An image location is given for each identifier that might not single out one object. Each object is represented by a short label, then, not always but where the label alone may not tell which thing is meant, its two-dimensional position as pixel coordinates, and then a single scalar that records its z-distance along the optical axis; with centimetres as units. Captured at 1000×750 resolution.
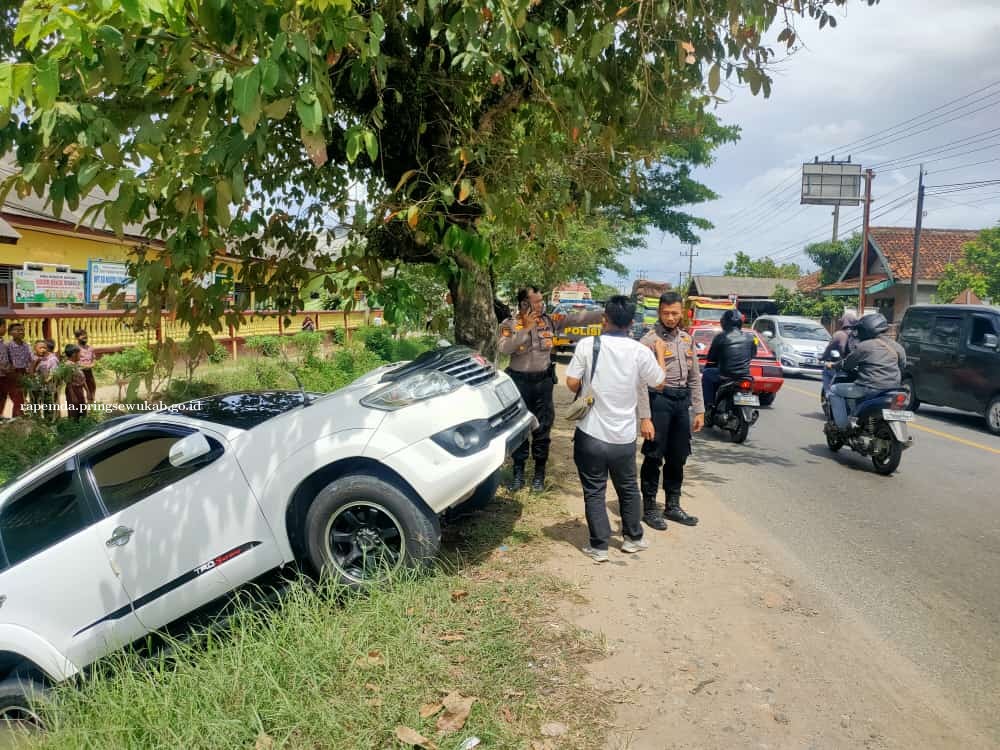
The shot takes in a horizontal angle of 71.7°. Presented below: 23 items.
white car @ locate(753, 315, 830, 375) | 1906
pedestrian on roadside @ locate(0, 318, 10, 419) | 1039
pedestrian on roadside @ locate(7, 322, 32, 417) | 1051
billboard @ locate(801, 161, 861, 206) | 3744
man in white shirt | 479
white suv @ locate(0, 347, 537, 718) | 377
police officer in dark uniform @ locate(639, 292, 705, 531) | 553
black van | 1077
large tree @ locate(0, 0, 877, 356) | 288
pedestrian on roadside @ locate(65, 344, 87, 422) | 1004
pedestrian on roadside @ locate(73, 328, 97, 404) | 1109
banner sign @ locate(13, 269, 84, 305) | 1120
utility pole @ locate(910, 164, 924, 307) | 2582
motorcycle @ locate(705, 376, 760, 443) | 934
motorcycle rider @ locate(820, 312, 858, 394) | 1073
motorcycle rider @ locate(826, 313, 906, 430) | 780
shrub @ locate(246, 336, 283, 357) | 1785
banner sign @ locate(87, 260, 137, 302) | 1085
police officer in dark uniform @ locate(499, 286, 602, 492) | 643
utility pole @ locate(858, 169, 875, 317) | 2967
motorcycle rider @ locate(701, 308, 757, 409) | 869
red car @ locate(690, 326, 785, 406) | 1184
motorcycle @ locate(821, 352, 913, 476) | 748
